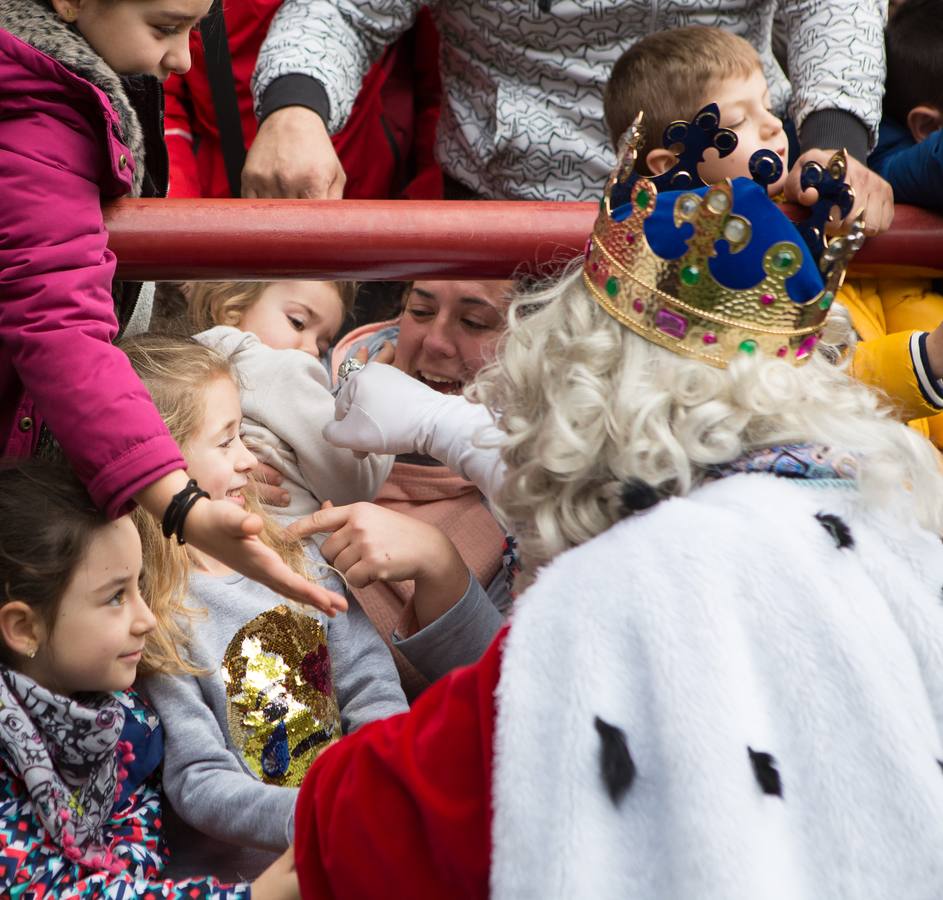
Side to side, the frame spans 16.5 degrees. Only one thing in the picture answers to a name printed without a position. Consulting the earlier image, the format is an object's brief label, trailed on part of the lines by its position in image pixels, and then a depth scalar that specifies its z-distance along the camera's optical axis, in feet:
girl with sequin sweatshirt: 9.30
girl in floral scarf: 8.83
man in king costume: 8.06
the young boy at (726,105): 10.05
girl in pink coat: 8.58
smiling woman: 10.25
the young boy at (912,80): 10.85
